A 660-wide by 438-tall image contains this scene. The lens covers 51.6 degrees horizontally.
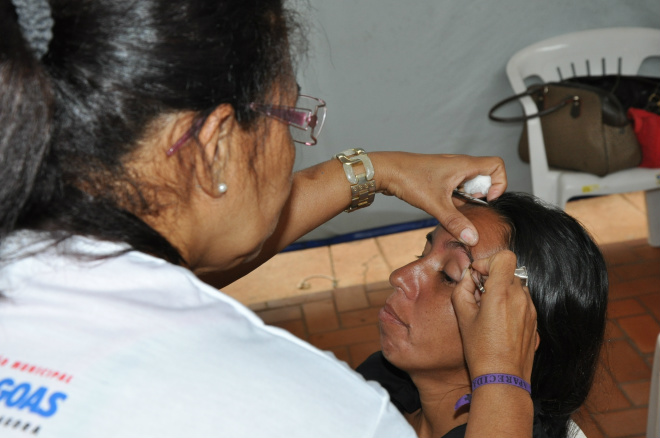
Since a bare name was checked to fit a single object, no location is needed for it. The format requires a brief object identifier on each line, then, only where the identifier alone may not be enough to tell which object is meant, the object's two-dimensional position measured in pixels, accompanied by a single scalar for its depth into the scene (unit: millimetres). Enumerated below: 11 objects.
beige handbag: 3250
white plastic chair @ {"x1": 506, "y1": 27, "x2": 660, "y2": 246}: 3570
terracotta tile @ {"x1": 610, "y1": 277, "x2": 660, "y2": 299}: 3402
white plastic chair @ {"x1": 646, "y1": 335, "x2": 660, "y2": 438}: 1881
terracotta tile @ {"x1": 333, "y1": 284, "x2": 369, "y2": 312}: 3564
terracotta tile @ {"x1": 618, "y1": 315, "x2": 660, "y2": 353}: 3053
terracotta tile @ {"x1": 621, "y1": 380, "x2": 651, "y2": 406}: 2762
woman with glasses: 815
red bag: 3236
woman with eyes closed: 1604
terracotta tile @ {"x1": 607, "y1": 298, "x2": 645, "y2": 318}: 3270
